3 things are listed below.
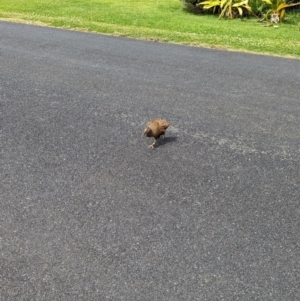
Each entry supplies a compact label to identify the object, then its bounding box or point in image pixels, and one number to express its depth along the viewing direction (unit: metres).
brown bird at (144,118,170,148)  5.08
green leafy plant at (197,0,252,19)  14.60
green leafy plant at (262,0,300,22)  14.02
